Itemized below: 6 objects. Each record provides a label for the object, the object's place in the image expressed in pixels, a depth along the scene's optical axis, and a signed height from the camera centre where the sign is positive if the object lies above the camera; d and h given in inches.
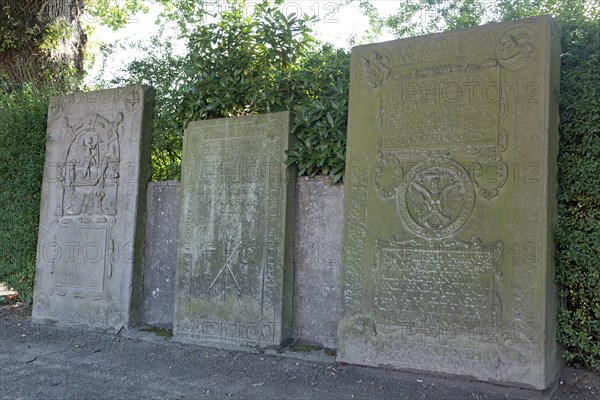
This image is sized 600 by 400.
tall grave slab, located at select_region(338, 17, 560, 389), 129.3 +8.6
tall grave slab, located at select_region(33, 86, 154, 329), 195.5 +3.5
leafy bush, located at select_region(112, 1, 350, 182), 169.3 +54.5
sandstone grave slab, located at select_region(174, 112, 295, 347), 167.2 -3.3
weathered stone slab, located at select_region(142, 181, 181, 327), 193.3 -12.7
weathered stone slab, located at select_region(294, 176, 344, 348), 165.0 -10.5
